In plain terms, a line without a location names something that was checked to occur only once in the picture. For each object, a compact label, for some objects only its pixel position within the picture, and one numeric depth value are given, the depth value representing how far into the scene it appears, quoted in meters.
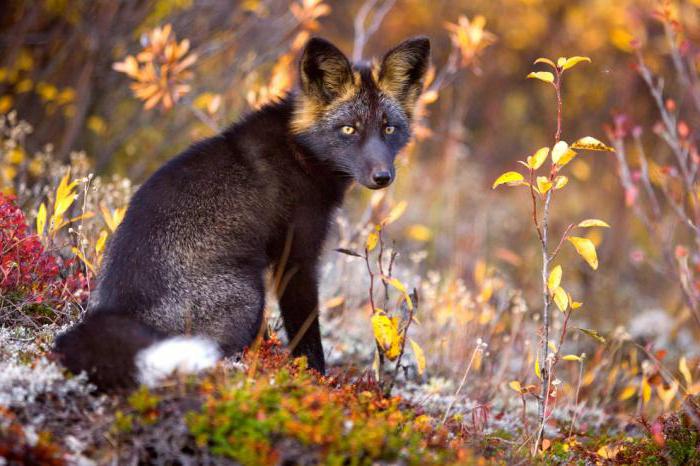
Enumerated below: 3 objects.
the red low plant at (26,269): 8.52
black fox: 6.62
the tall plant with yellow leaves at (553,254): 7.45
